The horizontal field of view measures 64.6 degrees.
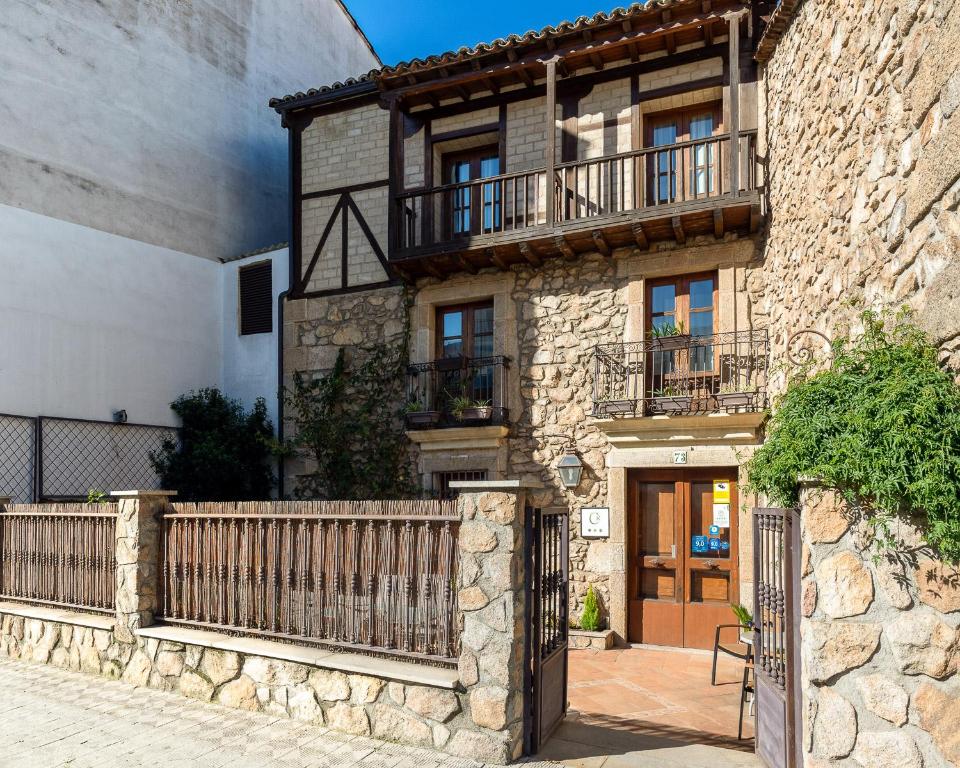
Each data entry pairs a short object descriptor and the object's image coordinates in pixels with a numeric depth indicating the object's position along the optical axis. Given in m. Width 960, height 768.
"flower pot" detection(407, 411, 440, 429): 9.44
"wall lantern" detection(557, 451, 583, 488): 8.85
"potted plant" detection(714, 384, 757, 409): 7.93
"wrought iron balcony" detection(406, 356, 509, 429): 9.34
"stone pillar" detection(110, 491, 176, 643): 6.17
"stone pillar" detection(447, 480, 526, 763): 4.44
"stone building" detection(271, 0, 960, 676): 8.16
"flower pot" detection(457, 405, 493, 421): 9.23
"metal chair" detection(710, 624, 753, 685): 5.23
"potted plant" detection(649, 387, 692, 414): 8.24
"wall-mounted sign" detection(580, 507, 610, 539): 8.70
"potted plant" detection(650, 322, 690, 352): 8.47
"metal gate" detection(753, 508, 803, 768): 3.82
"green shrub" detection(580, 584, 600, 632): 8.43
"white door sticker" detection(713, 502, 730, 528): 8.29
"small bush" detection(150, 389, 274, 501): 10.30
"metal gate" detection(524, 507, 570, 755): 4.64
